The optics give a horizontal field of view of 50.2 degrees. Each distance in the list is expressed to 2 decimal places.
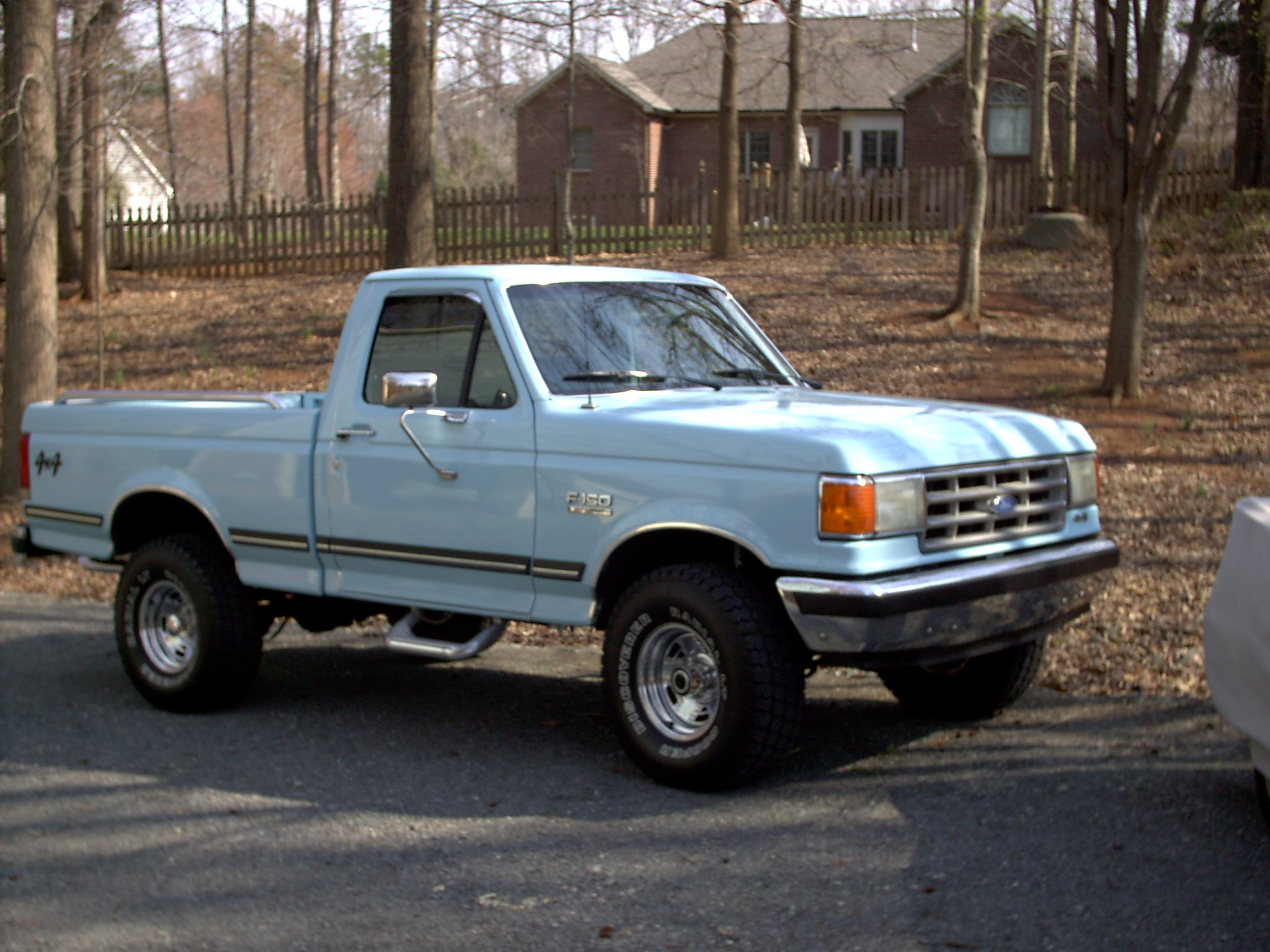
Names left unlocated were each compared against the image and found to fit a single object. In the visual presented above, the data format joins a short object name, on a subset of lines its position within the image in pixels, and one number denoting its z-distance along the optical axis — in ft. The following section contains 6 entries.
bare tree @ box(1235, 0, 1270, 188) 65.05
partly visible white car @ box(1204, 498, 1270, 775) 13.69
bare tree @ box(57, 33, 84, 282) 56.44
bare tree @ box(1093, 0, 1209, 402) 37.27
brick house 129.80
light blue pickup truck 15.97
